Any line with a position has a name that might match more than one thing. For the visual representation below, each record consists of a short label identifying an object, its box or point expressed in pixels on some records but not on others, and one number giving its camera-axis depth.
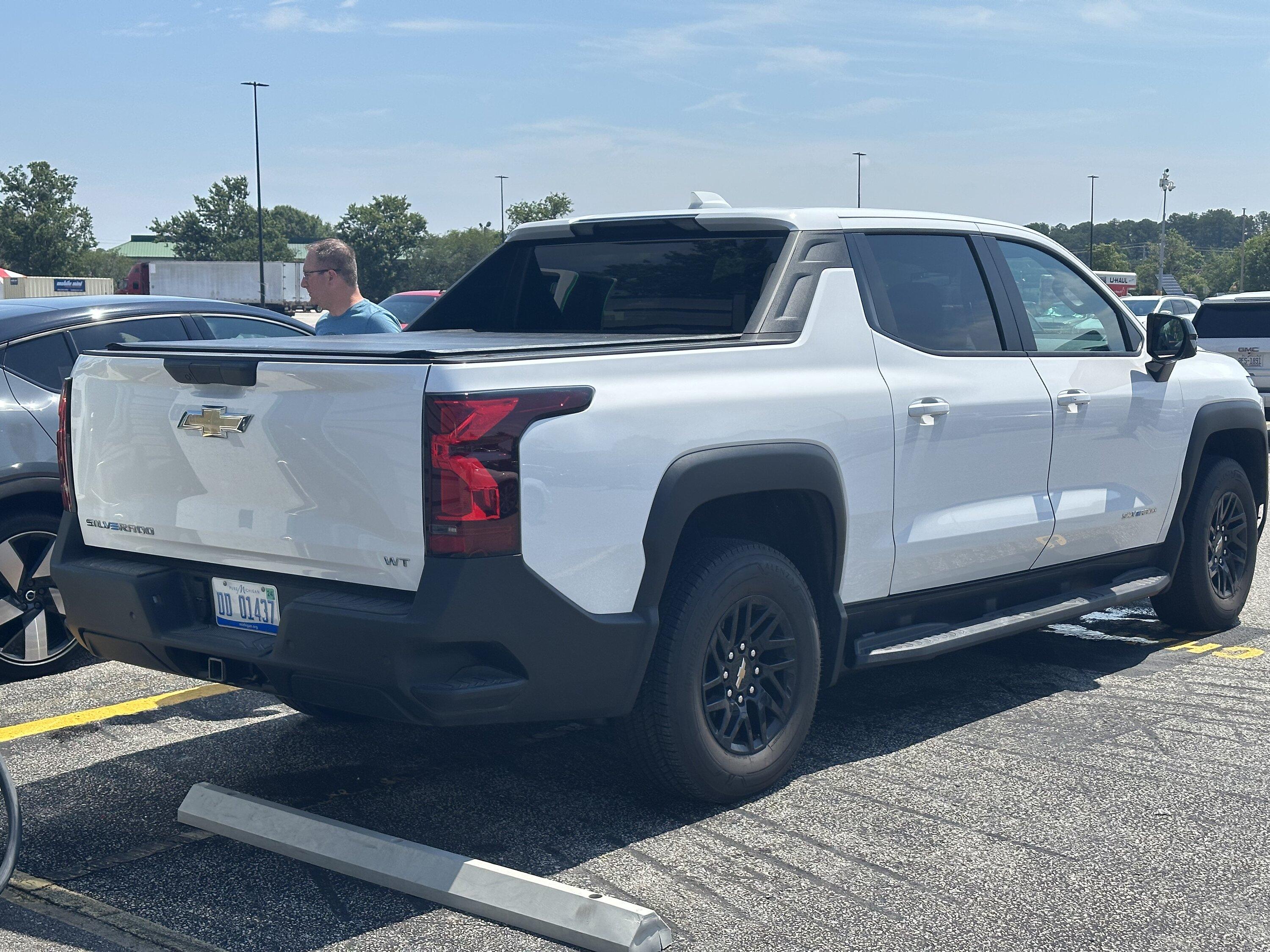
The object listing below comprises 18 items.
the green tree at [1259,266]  133.75
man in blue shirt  6.94
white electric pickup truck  3.62
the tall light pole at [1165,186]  96.00
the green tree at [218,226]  128.62
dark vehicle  5.95
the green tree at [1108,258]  125.12
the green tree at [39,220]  88.25
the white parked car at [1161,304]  26.66
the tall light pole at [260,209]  62.78
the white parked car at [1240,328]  15.97
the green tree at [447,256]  126.12
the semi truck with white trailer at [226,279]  77.50
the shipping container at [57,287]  72.88
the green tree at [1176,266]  137.88
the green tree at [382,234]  121.81
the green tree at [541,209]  105.69
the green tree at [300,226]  186.50
